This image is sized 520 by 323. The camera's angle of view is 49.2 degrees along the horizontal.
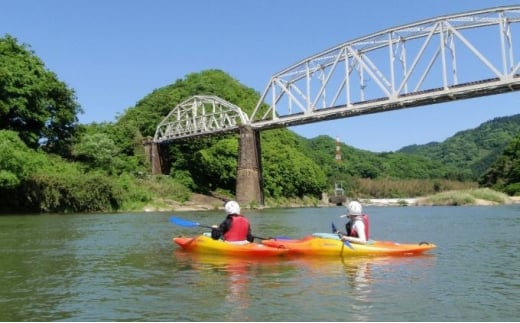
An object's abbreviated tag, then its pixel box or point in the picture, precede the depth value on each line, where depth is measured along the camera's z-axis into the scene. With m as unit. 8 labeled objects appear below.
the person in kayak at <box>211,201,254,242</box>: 15.89
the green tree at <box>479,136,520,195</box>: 94.44
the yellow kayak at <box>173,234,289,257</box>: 15.38
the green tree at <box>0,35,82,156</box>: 43.53
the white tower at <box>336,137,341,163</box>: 153.50
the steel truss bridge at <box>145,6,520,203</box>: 47.69
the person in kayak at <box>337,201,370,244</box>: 15.69
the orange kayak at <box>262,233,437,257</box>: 15.48
